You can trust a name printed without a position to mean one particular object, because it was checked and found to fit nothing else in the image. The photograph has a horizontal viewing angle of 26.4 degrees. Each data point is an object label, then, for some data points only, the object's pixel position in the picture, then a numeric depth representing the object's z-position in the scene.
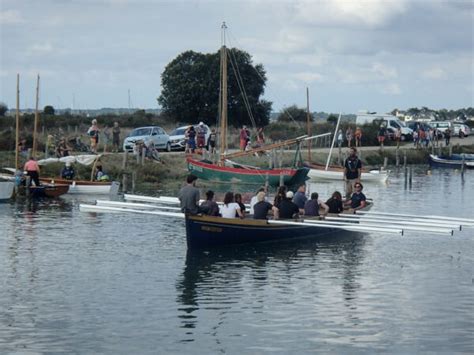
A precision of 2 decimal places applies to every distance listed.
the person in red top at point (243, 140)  55.66
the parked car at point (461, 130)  95.19
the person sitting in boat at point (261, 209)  28.81
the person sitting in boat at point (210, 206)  28.06
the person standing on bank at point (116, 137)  55.97
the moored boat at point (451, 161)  68.50
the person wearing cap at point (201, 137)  55.98
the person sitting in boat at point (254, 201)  30.10
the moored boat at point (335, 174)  55.28
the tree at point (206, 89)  79.81
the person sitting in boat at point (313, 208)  30.05
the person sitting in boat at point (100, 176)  44.25
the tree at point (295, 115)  100.62
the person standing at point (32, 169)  41.28
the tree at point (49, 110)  97.39
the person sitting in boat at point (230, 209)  28.53
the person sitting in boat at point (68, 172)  44.38
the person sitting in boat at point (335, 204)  30.84
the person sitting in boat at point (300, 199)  30.92
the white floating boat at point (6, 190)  40.16
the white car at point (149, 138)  55.81
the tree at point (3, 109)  94.51
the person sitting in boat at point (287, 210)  29.44
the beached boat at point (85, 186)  43.12
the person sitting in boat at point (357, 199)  32.34
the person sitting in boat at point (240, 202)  29.06
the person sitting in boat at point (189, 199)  26.97
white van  82.88
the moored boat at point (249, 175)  48.66
